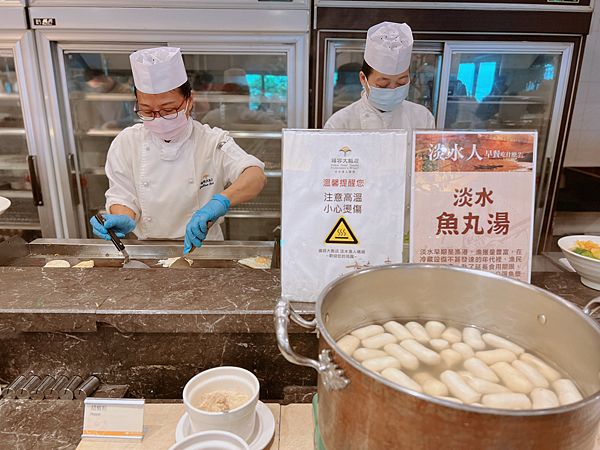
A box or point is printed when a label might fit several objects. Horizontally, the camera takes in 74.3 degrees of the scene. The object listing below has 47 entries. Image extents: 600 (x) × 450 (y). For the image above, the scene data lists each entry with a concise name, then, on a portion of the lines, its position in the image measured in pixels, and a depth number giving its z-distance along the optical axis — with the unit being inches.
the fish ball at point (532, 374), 29.2
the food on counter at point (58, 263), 63.6
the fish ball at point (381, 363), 29.9
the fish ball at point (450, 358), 32.0
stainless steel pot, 18.6
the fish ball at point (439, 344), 33.4
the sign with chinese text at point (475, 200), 36.9
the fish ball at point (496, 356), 32.1
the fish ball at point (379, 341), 33.1
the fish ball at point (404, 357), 31.2
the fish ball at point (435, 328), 34.9
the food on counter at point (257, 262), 66.7
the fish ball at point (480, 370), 30.2
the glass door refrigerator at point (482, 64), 107.2
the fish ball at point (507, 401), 26.6
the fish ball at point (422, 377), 29.8
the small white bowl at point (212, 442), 29.2
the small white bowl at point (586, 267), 44.3
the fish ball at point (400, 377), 28.0
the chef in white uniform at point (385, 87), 91.3
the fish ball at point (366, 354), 31.3
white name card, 35.2
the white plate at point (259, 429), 34.7
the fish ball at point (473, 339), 33.5
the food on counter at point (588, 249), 46.6
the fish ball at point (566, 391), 27.2
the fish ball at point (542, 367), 30.0
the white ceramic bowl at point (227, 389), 31.8
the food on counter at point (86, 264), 63.5
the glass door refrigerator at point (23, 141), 112.2
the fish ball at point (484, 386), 28.3
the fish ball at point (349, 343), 31.9
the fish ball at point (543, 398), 26.6
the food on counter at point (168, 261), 66.2
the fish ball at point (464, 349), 32.4
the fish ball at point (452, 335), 34.2
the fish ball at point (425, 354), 32.0
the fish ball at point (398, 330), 34.2
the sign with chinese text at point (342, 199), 37.1
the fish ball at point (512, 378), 28.8
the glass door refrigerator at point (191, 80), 109.8
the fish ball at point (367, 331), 34.1
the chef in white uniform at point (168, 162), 81.0
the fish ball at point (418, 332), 34.1
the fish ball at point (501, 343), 33.1
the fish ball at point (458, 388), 27.7
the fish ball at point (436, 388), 28.3
